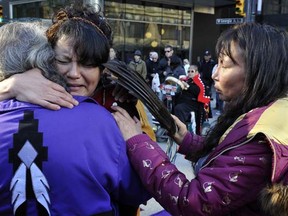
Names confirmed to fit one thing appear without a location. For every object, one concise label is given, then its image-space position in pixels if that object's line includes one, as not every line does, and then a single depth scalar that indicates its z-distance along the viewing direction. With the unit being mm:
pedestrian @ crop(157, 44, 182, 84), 9562
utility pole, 9942
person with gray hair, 1103
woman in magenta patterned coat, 1210
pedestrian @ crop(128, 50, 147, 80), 10305
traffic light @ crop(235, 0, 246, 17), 10789
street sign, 10530
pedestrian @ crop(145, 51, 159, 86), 10827
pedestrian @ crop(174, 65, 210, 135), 6785
